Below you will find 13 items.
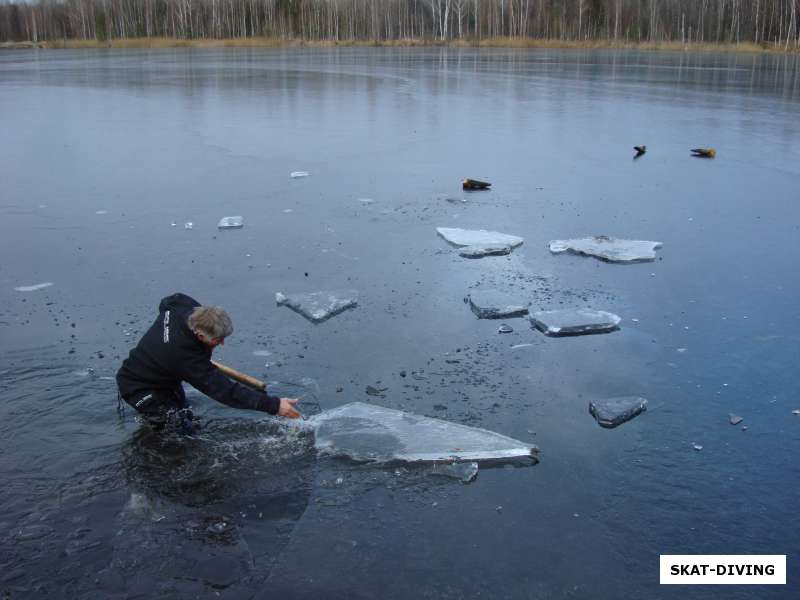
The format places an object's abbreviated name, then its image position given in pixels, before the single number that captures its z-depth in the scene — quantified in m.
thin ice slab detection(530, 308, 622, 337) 6.14
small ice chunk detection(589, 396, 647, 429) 4.77
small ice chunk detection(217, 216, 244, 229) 9.06
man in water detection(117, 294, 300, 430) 4.32
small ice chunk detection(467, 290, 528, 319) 6.47
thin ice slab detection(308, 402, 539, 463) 4.43
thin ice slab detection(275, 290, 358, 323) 6.47
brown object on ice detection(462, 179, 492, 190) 11.13
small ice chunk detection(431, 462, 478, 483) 4.24
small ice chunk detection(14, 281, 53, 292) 7.06
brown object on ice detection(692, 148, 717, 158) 13.27
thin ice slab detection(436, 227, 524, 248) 8.35
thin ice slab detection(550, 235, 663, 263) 7.93
